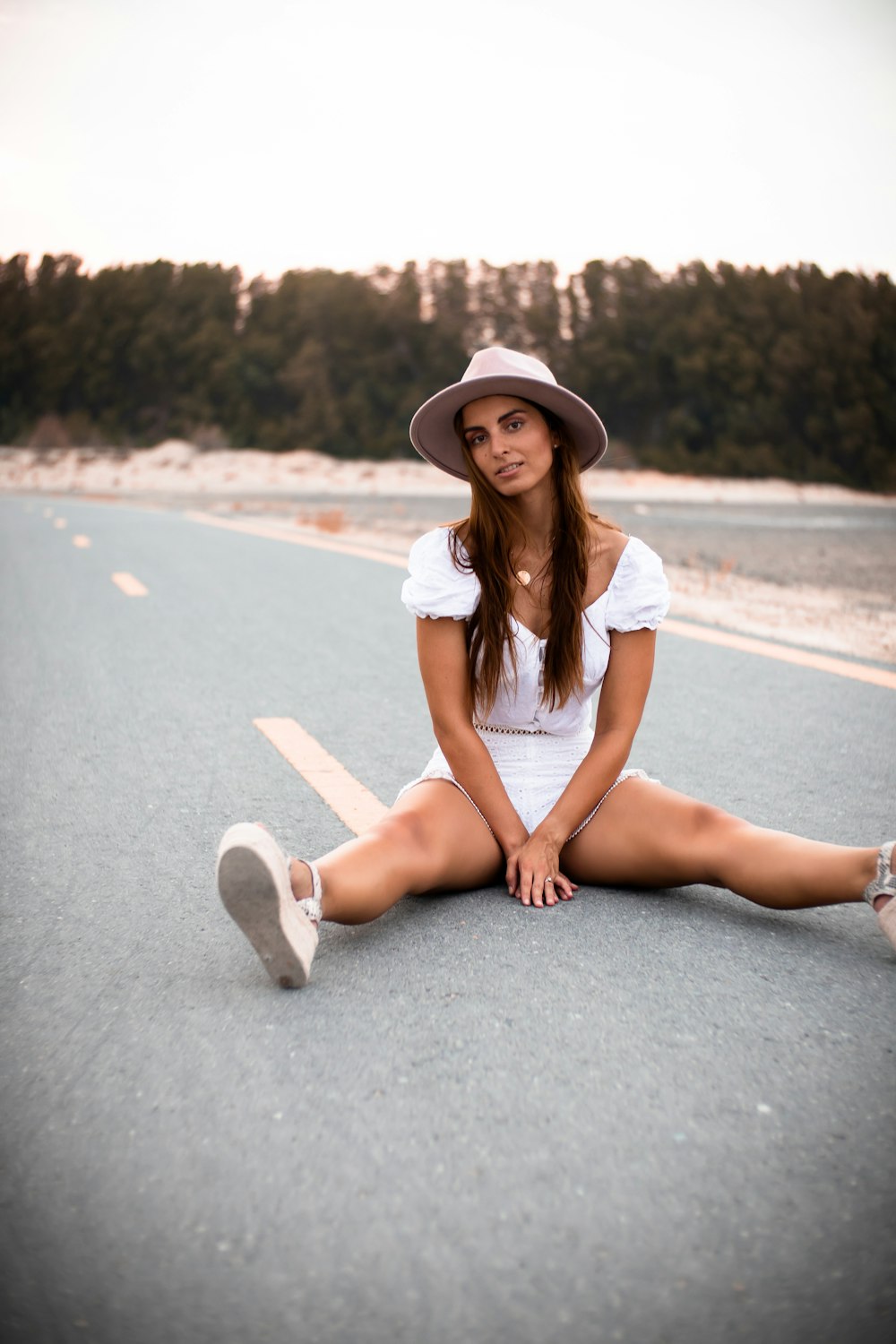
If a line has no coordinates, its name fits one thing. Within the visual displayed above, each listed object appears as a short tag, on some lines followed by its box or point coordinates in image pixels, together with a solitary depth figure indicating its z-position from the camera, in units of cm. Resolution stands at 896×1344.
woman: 307
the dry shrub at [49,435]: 5491
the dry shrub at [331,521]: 1742
